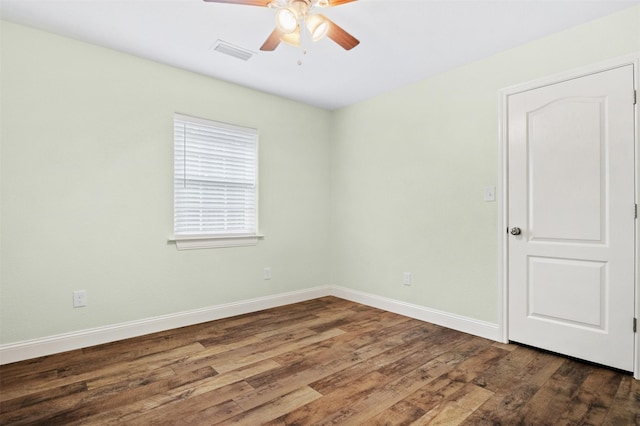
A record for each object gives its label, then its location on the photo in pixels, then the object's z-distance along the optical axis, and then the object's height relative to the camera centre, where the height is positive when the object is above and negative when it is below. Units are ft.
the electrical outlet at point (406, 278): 12.00 -2.36
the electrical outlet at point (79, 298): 9.00 -2.33
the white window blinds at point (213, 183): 10.90 +1.01
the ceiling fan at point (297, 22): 6.31 +3.80
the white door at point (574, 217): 7.66 -0.09
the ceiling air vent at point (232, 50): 9.23 +4.66
